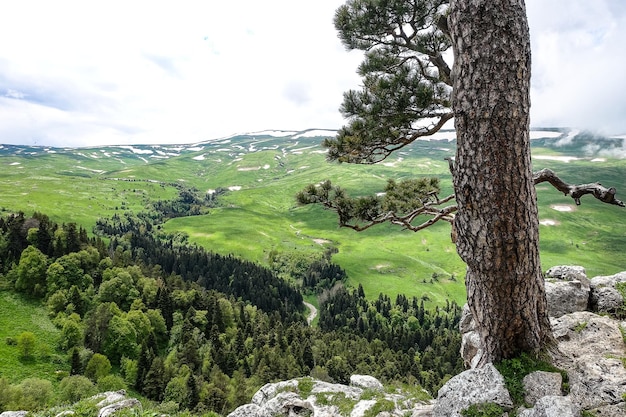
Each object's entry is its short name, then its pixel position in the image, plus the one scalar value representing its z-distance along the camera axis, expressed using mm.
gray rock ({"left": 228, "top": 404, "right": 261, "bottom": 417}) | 19850
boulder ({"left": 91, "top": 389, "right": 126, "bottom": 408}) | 18472
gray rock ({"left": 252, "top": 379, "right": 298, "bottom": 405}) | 22906
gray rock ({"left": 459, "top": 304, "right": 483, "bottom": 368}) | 15361
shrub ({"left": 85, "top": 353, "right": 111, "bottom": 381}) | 65681
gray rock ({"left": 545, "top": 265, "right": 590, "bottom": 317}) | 14492
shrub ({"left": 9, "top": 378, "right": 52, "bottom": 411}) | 46469
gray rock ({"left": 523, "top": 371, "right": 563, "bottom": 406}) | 7887
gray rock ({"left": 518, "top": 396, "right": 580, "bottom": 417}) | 6980
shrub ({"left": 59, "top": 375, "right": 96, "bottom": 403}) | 52434
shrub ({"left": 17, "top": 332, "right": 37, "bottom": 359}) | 64500
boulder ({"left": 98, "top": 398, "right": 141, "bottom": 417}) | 15758
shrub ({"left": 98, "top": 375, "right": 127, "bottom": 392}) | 62131
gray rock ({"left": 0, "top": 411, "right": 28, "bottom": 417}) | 19852
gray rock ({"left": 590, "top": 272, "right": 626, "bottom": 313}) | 13906
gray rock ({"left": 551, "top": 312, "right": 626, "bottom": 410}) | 7973
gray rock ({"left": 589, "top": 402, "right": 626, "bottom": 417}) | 7461
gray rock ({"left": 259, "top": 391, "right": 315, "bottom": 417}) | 19000
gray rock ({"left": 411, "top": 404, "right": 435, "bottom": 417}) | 11031
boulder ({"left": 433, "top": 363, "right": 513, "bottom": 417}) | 7980
